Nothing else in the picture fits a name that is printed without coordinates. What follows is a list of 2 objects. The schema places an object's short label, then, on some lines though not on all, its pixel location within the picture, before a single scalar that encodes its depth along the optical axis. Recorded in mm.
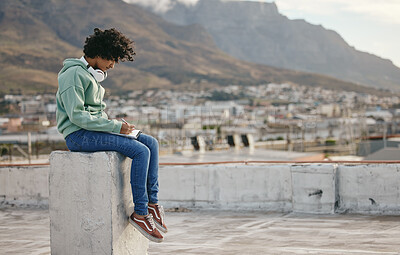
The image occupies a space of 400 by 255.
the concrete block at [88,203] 3705
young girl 3713
